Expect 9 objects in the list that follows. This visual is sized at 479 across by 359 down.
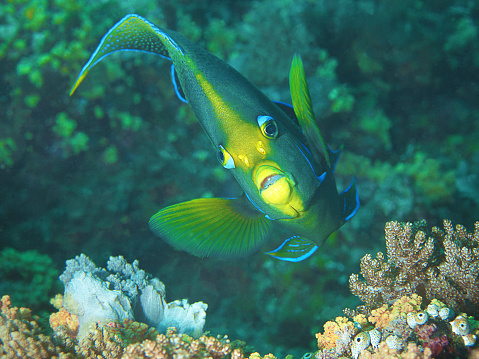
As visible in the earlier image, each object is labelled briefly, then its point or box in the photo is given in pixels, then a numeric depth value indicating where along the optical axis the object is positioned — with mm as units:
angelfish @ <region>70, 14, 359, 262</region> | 478
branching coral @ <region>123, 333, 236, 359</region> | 517
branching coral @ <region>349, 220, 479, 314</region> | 558
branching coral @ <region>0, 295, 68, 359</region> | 525
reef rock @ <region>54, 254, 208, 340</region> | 583
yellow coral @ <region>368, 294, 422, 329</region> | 529
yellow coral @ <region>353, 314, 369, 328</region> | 554
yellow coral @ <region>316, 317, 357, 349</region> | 534
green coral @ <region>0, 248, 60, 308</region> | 677
